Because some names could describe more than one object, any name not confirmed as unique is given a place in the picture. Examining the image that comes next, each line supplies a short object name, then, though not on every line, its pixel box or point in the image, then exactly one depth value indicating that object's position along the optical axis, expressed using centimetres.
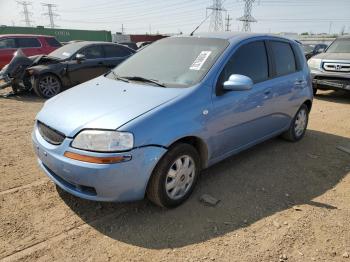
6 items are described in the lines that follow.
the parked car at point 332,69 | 893
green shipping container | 3307
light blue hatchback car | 280
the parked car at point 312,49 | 1785
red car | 1205
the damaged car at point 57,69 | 887
